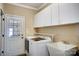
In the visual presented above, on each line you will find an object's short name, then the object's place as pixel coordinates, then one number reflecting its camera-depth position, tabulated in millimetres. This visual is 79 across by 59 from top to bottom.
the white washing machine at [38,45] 1520
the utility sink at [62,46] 1442
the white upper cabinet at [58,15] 1412
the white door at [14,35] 1530
